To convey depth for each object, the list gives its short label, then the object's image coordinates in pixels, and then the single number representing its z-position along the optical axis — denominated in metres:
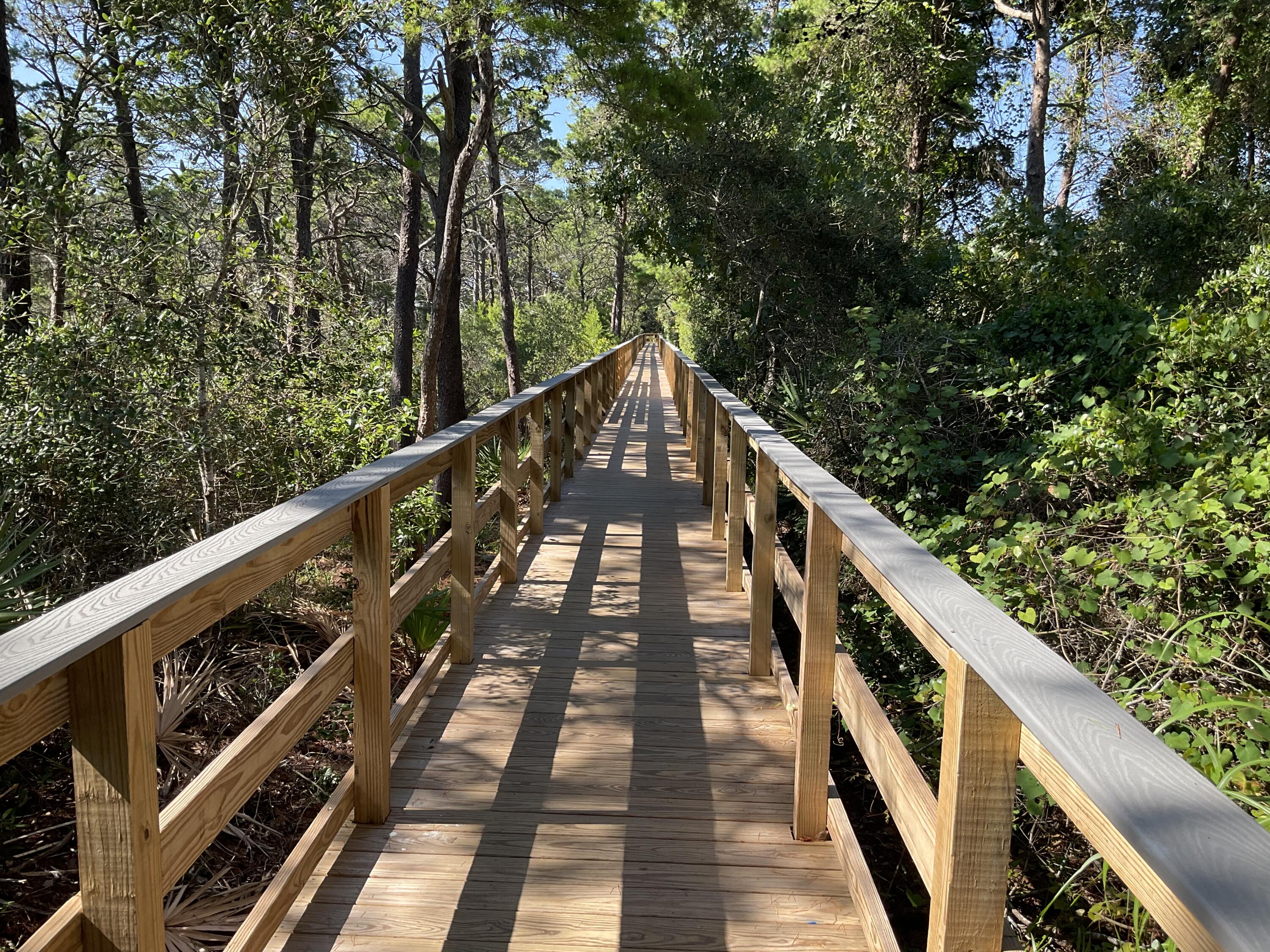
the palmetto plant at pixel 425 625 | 5.64
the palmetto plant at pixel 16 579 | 3.62
